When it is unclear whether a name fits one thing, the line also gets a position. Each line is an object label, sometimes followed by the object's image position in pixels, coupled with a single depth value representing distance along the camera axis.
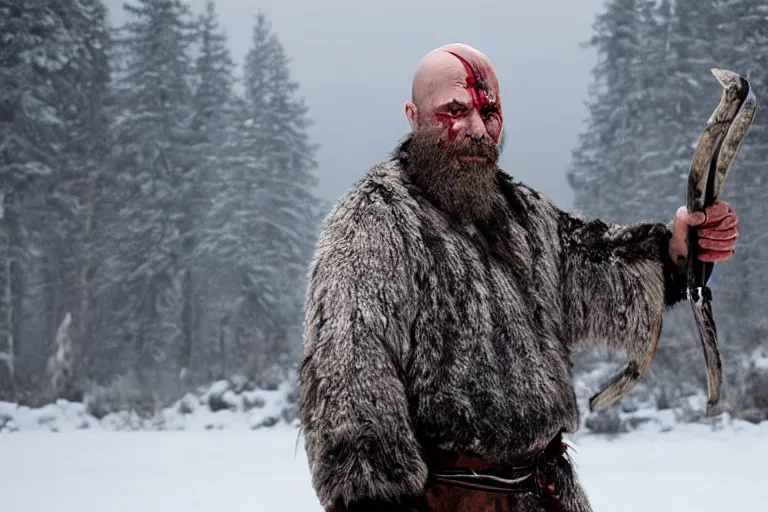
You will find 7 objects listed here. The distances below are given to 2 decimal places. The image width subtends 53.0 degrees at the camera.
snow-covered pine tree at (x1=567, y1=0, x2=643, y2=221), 19.39
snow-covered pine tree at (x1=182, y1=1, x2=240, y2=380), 21.44
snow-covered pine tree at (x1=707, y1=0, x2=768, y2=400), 15.55
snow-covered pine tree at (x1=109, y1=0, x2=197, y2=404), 20.42
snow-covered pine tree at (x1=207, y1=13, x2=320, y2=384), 21.86
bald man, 1.86
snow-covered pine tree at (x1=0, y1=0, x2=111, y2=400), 16.20
